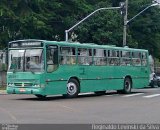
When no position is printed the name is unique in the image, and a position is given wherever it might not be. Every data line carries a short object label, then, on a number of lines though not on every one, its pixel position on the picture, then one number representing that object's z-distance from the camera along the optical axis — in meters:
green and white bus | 23.11
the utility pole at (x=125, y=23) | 42.37
